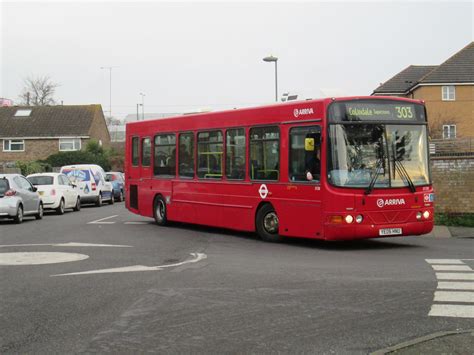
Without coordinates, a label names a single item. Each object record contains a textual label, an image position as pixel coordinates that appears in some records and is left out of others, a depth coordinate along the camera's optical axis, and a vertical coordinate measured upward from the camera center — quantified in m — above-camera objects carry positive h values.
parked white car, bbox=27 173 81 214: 24.83 -0.92
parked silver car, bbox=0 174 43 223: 19.72 -0.97
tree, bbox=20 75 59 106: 84.44 +9.10
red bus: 12.21 -0.15
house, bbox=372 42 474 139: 49.94 +4.96
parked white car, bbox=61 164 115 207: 29.28 -0.68
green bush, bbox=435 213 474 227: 18.41 -1.70
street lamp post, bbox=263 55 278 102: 31.38 +4.94
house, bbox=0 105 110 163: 57.78 +3.01
